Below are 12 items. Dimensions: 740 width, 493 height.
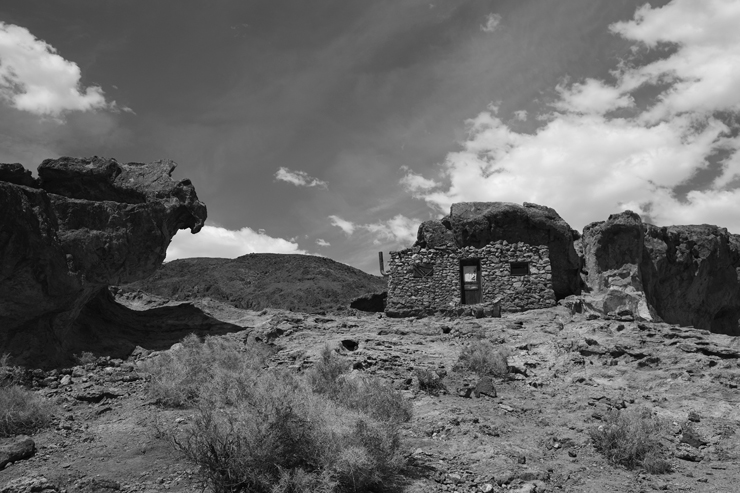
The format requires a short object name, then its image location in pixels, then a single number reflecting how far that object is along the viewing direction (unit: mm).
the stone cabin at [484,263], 15352
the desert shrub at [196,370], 7504
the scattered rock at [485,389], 8508
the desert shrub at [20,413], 6797
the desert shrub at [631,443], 5912
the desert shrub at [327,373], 7618
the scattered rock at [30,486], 5082
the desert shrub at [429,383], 8602
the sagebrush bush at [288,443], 4762
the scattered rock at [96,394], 8945
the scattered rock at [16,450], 5812
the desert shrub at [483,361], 9773
